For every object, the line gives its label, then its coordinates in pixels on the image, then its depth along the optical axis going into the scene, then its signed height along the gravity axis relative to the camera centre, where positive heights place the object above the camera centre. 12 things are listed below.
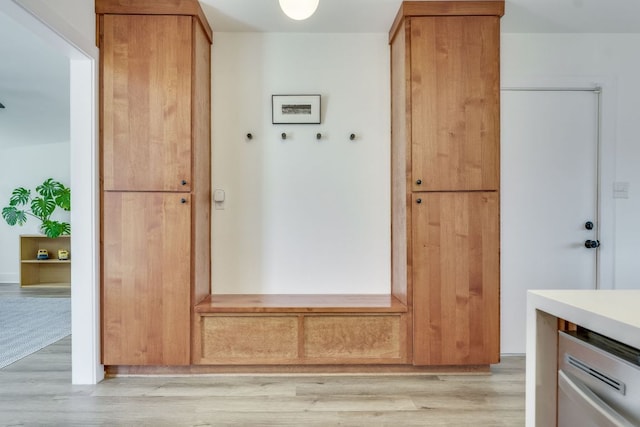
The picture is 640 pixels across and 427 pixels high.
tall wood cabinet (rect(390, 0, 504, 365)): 2.32 +0.16
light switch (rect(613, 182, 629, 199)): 2.71 +0.13
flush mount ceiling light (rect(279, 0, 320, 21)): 1.63 +0.91
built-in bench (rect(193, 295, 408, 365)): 2.34 -0.83
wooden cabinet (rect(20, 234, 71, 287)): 5.65 -0.90
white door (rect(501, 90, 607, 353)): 2.69 +0.08
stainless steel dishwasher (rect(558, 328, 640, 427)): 0.73 -0.38
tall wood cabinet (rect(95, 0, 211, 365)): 2.29 +0.17
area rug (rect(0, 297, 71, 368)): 2.88 -1.16
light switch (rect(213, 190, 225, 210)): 2.70 +0.06
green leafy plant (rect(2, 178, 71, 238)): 5.62 +0.02
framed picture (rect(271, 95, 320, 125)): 2.70 +0.73
